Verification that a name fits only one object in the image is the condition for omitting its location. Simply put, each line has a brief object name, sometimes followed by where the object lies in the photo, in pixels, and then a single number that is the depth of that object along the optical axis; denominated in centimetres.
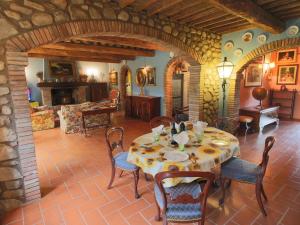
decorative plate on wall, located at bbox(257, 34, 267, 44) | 393
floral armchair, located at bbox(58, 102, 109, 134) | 541
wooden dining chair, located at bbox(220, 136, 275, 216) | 210
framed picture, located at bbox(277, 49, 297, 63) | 646
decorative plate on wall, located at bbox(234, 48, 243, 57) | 439
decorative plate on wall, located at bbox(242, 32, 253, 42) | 415
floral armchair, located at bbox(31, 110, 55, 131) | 565
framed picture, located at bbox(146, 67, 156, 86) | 721
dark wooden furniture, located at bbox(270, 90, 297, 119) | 678
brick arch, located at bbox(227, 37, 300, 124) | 366
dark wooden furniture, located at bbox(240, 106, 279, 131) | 525
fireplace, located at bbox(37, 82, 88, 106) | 865
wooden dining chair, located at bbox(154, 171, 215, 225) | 137
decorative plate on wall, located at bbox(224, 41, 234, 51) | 453
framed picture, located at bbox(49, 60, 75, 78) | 905
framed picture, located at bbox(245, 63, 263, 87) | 571
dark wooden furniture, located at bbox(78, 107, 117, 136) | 519
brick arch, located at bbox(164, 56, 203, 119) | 439
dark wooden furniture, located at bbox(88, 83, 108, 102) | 1032
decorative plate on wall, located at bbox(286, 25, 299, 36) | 349
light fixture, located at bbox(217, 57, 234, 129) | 404
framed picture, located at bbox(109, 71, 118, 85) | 983
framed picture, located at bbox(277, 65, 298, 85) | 658
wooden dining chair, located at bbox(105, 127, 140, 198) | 245
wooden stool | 502
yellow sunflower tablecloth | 182
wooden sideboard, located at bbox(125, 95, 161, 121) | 681
